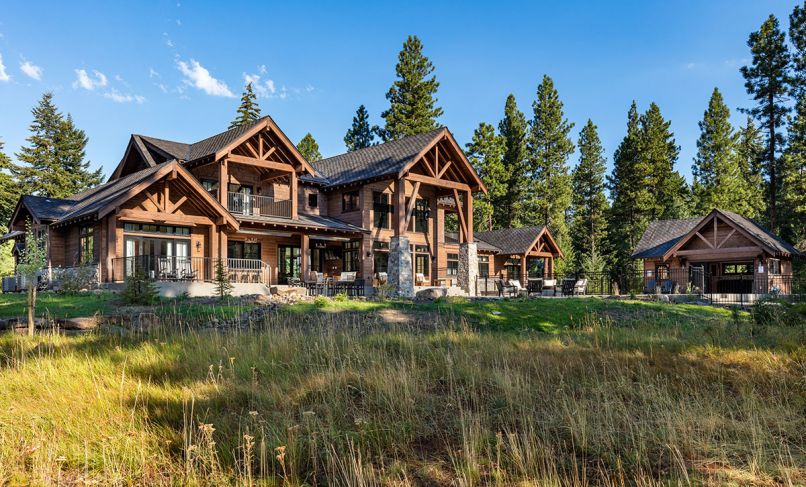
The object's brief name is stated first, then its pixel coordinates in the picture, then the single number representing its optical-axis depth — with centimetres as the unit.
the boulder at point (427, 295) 1773
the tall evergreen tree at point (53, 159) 4741
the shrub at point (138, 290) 1297
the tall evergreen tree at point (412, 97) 4606
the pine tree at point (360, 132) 5644
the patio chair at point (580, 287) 2838
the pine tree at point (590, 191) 5003
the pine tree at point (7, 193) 4531
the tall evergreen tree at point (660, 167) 4691
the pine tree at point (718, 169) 4294
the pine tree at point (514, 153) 4638
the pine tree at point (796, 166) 3306
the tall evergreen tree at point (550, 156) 4681
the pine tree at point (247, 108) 5309
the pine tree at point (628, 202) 4706
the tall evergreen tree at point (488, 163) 4275
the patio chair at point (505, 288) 2610
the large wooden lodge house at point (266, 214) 2156
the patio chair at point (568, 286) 2627
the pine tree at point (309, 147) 5041
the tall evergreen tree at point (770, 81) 3494
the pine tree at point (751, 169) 4681
